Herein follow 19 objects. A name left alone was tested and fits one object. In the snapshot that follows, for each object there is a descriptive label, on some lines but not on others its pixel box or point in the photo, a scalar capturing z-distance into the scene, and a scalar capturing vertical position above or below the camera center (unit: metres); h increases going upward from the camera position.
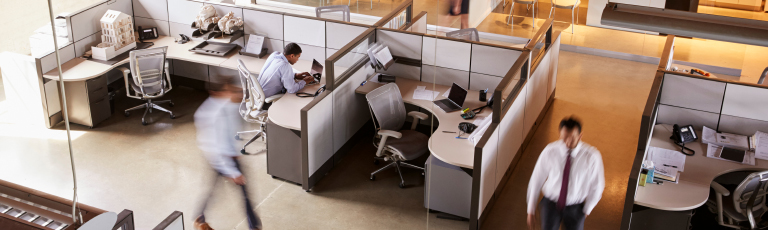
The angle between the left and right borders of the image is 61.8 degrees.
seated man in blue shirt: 4.87 -1.17
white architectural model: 5.60 -1.05
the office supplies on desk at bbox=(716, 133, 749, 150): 4.20 -1.38
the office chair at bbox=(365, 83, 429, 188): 4.59 -1.51
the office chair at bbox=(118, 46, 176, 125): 5.38 -1.34
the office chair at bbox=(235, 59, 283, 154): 4.84 -1.40
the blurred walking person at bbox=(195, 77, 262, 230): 4.51 -1.78
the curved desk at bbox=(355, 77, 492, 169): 4.07 -1.39
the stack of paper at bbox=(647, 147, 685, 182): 3.87 -1.45
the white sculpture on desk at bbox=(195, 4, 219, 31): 5.87 -0.91
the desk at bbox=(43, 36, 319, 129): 5.34 -1.31
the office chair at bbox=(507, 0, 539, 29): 7.67 -1.02
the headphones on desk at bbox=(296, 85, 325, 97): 4.85 -1.30
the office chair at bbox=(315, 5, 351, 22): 6.16 -0.88
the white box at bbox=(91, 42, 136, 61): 5.57 -1.17
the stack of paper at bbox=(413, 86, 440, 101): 4.97 -1.32
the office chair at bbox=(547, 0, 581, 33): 7.70 -0.98
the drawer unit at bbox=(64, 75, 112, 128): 5.37 -1.53
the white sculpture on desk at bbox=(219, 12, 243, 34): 5.77 -0.94
